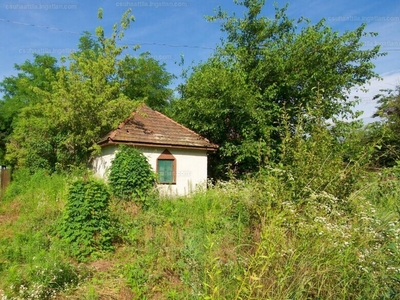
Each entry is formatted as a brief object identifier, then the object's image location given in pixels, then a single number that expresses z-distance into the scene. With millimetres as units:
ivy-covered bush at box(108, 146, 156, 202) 9414
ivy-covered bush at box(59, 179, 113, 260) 5629
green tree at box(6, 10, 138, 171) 12602
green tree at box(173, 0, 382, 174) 12922
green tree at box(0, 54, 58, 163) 22922
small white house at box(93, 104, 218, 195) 12148
